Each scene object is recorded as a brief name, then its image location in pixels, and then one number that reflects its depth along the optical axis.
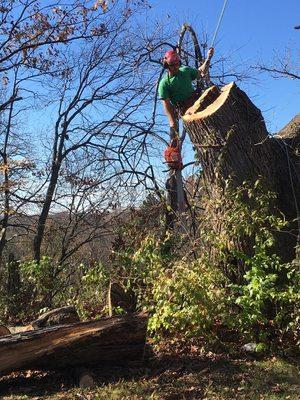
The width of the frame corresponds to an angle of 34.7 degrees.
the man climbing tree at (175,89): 6.50
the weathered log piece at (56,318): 5.34
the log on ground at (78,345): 4.45
